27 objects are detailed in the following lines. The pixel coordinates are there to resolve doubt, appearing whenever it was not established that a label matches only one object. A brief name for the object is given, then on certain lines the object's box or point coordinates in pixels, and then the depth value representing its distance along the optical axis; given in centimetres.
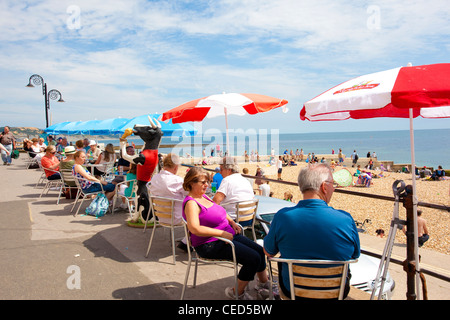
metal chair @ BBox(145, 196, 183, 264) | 383
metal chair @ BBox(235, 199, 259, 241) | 372
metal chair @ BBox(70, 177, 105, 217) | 609
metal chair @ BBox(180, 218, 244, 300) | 277
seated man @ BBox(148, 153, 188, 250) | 414
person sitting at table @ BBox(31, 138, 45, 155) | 1292
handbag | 595
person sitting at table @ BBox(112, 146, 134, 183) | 730
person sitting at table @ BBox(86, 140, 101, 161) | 1012
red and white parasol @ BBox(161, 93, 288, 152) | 520
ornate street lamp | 1737
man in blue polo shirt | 202
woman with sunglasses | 281
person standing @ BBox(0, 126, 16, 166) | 1472
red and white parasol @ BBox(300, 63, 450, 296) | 223
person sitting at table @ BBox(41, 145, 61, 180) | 785
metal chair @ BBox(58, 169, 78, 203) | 694
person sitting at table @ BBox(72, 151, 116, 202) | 612
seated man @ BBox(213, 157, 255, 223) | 378
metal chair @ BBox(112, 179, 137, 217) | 567
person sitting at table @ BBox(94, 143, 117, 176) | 787
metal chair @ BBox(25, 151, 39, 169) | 1298
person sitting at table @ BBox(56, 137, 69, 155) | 1452
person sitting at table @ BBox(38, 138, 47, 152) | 1422
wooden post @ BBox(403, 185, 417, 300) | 262
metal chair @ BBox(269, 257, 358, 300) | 203
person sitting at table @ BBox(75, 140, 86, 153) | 907
